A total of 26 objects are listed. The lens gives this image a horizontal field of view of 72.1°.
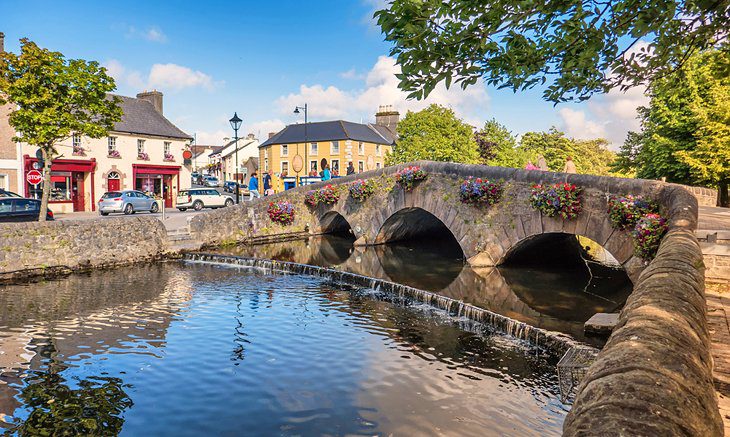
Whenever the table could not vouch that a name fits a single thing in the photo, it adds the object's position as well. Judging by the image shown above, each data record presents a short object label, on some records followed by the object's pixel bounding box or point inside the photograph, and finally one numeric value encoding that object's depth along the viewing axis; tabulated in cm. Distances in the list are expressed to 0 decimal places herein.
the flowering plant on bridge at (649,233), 1005
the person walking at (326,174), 2420
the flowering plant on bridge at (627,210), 1074
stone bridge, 1208
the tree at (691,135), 2386
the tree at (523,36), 473
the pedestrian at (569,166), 1745
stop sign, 2047
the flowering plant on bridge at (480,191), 1491
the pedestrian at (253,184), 2459
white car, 3441
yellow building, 5466
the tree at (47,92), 1731
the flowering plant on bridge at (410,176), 1764
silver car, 2862
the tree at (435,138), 4762
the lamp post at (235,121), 2342
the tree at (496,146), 5234
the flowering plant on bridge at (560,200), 1249
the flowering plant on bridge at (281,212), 2225
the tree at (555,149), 6216
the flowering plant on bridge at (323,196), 2170
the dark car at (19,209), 1744
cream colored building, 3103
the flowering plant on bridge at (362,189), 1991
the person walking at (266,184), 2547
